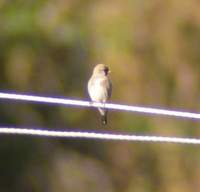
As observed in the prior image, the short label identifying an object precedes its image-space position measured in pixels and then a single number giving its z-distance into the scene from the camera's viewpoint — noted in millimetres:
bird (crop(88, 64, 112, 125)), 16375
